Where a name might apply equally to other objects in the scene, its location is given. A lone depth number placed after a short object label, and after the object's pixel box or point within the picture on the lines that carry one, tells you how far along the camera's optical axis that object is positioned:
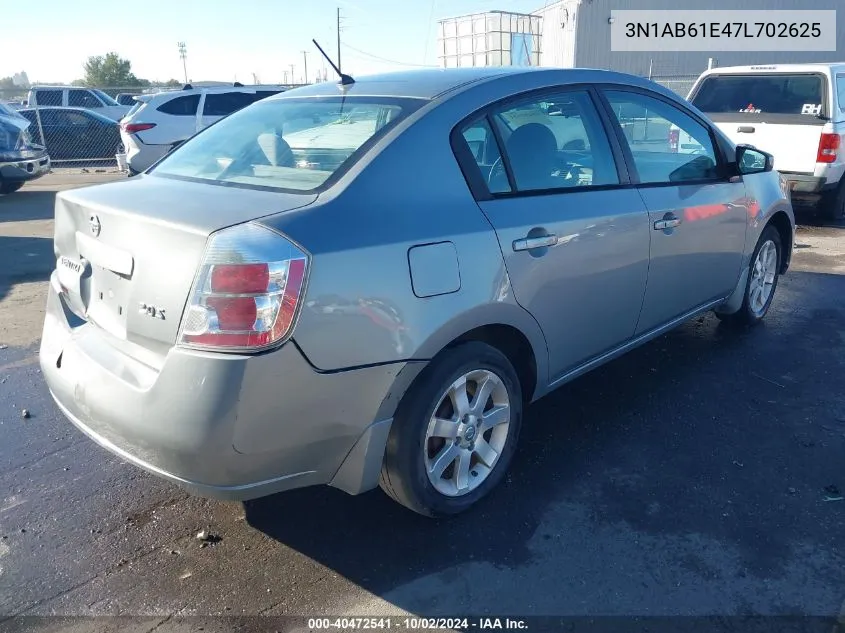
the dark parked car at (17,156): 12.09
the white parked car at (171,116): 12.46
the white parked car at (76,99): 20.08
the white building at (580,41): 25.16
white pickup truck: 8.48
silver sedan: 2.20
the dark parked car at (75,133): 17.17
